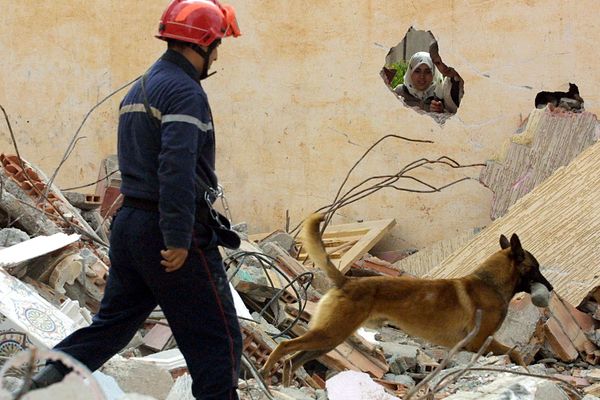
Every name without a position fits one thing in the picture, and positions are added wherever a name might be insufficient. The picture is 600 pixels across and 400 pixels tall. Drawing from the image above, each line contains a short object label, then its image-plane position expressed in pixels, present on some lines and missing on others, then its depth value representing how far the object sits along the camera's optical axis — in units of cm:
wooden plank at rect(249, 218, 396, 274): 1566
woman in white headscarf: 1714
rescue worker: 648
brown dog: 1019
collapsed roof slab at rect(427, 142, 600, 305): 1269
